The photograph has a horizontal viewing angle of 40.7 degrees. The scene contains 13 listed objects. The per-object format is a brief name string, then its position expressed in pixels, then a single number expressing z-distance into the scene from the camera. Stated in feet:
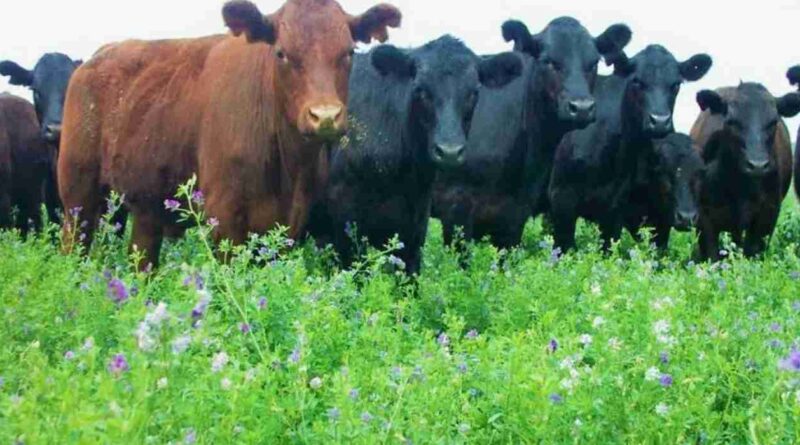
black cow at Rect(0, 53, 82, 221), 41.09
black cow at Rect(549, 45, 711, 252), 35.68
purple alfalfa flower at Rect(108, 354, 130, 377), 8.79
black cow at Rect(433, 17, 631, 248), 30.91
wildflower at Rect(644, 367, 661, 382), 11.86
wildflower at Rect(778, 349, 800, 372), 10.14
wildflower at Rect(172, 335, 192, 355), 8.80
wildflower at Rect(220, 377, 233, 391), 10.44
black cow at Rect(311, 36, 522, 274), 26.66
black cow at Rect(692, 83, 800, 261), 37.27
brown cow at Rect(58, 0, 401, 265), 21.97
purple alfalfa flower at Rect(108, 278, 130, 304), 9.67
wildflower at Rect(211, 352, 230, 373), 10.72
